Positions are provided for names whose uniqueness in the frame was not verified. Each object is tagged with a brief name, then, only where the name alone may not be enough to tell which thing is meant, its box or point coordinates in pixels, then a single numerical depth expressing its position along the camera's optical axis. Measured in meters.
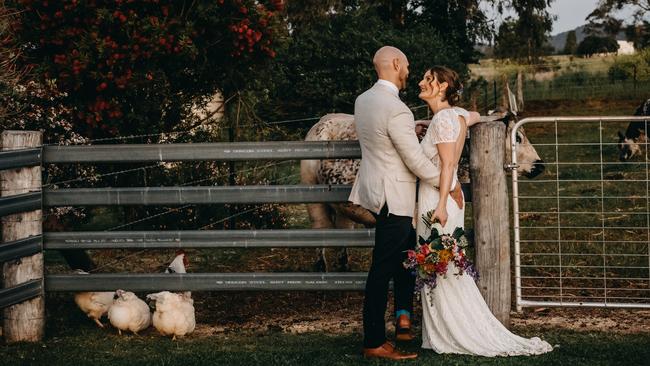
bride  5.82
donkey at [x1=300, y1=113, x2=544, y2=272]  9.16
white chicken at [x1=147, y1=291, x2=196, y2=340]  6.57
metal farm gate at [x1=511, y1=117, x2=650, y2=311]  7.62
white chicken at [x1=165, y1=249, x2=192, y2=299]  7.34
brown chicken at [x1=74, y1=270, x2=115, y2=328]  7.00
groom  5.57
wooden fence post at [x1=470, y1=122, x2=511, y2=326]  6.31
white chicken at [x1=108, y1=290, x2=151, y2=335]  6.65
